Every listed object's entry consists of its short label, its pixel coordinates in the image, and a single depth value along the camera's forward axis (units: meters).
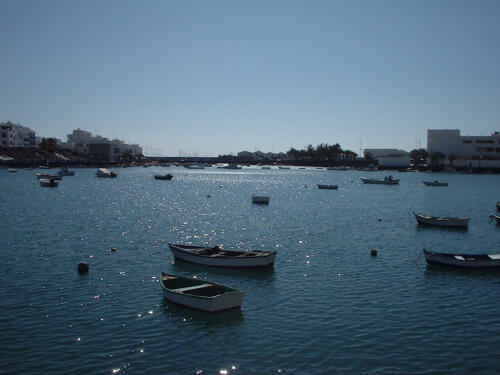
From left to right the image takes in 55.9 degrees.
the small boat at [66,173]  191.48
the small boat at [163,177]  182.62
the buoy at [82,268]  34.28
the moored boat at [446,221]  62.06
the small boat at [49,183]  132.12
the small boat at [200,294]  26.09
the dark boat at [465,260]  37.50
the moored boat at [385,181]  159.20
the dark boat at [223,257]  36.06
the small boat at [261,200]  90.62
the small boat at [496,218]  66.38
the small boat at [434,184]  150.88
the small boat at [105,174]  193.00
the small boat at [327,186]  135.50
